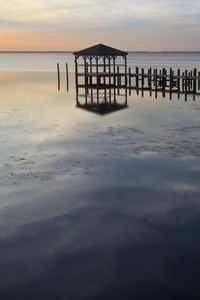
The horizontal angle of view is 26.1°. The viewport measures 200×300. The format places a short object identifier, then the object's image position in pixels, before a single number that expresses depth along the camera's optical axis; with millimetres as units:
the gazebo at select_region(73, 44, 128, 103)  47875
